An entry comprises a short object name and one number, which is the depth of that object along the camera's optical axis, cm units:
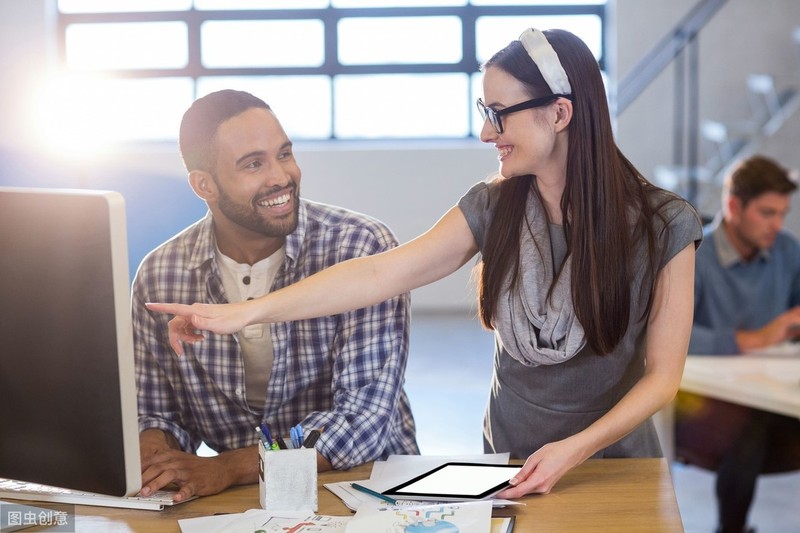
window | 770
